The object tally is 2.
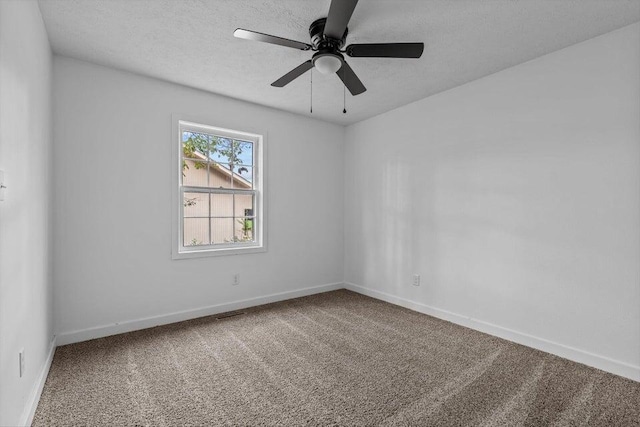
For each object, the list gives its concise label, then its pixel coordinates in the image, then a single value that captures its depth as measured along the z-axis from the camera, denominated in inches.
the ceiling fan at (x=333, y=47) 77.2
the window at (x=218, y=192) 137.3
